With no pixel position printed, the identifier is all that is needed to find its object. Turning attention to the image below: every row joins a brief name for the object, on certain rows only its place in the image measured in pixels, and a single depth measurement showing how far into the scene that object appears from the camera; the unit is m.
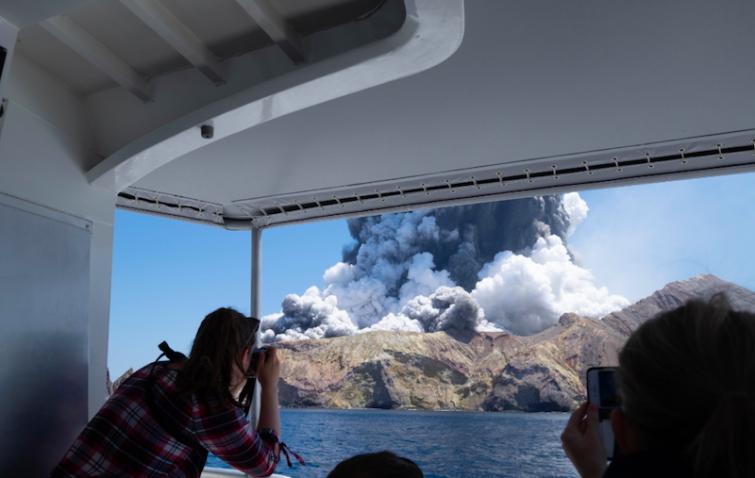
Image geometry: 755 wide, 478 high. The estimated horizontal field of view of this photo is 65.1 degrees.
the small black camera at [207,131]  1.78
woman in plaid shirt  1.24
